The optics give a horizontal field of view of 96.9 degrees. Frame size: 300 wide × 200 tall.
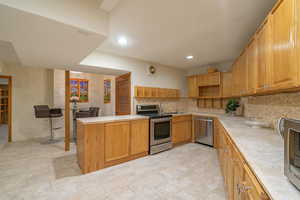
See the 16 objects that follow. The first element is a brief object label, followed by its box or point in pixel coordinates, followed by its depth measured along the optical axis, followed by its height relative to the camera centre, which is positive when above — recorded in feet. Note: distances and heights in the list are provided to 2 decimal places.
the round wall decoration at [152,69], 13.61 +3.16
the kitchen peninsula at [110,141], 7.73 -2.69
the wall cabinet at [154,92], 12.67 +0.78
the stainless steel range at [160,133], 10.60 -2.77
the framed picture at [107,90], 19.03 +1.35
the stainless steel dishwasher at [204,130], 12.11 -2.87
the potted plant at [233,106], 11.11 -0.50
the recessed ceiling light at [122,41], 8.43 +3.89
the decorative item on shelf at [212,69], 13.62 +3.15
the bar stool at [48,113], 12.79 -1.31
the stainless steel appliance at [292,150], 2.24 -0.91
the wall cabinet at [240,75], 7.43 +1.56
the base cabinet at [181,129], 12.35 -2.83
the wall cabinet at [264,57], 4.54 +1.60
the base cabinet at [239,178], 2.52 -1.95
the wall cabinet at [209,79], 13.18 +2.15
